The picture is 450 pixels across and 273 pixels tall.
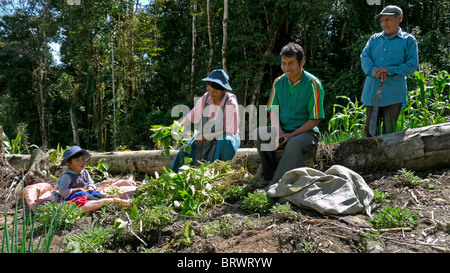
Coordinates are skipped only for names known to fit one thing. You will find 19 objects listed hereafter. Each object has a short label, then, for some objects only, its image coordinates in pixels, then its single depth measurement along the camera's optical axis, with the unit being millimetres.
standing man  3754
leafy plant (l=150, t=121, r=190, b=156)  3566
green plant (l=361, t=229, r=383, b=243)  2113
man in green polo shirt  3223
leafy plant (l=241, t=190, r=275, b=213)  2684
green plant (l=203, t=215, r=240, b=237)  2342
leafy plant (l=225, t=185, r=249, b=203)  3070
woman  3879
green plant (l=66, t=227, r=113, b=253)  2185
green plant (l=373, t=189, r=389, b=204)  2716
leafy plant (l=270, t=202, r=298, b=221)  2441
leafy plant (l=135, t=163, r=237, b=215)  2838
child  3479
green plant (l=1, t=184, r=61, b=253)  1470
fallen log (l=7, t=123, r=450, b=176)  3414
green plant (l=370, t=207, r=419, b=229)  2301
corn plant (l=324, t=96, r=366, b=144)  4340
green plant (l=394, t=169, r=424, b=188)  3018
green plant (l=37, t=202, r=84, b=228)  2760
